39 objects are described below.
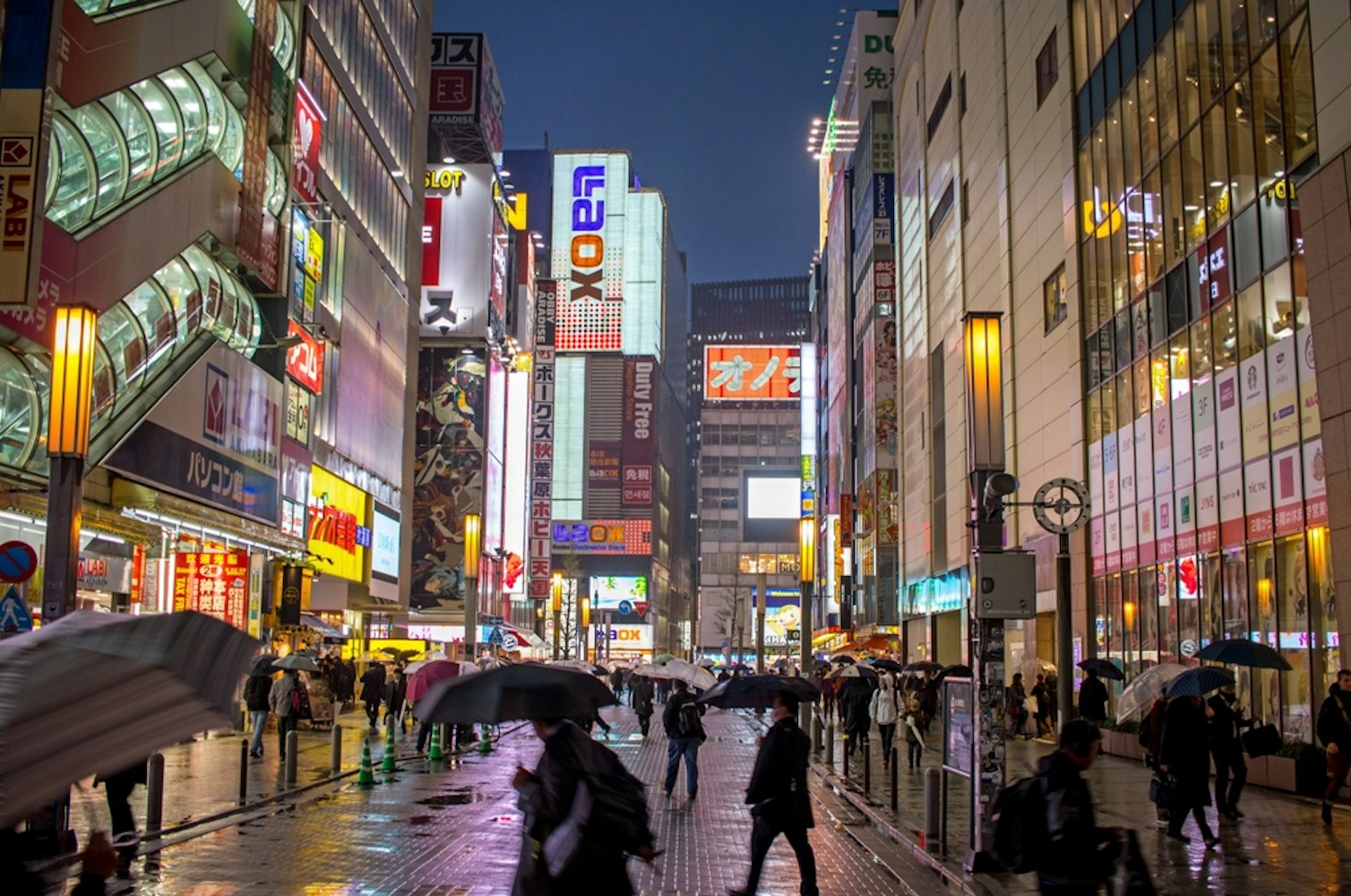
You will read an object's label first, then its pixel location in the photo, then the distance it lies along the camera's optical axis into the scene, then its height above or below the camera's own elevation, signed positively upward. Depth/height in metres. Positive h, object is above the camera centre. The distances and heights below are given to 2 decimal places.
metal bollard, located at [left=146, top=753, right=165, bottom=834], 15.15 -1.70
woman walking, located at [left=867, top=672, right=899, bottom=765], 26.72 -1.41
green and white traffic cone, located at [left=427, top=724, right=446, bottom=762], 26.89 -2.19
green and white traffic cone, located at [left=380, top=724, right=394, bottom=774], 23.48 -2.03
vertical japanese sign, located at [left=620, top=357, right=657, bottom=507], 166.75 +24.05
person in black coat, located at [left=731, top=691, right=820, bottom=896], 10.82 -1.23
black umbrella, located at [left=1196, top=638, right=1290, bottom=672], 18.92 -0.19
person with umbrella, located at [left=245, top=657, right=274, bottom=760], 27.55 -1.25
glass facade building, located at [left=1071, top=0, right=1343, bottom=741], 23.41 +5.91
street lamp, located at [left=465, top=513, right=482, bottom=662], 35.50 +1.69
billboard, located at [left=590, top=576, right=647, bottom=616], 162.75 +5.13
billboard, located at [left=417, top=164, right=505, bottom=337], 83.56 +22.74
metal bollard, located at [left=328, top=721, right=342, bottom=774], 22.78 -1.91
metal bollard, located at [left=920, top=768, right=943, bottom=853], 15.20 -1.79
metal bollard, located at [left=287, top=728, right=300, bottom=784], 20.09 -1.67
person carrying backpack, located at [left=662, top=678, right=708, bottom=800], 19.47 -1.35
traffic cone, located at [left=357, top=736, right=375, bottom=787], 21.34 -2.03
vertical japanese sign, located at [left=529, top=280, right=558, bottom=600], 107.88 +16.09
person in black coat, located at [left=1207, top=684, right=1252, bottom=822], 17.66 -1.43
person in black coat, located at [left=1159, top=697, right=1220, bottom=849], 15.27 -1.20
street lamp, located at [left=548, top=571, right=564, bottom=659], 64.04 +1.99
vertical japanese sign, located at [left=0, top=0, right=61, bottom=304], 20.94 +7.08
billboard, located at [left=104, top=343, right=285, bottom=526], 28.05 +4.32
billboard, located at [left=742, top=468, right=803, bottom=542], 171.38 +16.26
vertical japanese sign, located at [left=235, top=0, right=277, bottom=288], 33.88 +11.90
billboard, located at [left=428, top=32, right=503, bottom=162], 85.44 +32.55
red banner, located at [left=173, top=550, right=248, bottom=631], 34.66 +1.33
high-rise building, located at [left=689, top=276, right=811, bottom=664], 171.38 +18.60
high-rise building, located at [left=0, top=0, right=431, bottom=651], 23.53 +7.61
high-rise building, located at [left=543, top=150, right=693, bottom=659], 165.50 +28.53
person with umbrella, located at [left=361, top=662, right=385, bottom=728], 36.50 -1.31
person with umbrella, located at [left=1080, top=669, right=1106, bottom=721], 27.70 -1.11
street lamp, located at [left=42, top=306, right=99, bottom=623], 13.91 +1.96
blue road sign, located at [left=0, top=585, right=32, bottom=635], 15.12 +0.24
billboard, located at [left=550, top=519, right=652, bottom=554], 165.50 +11.69
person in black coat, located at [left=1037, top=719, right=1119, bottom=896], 7.10 -1.01
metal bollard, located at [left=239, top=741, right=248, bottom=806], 18.28 -1.76
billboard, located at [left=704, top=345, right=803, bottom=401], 181.62 +33.87
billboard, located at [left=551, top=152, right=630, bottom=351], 170.75 +45.35
